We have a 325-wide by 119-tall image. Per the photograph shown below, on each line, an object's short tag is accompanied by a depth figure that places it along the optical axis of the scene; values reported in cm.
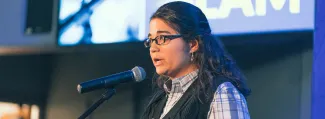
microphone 304
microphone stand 304
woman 297
